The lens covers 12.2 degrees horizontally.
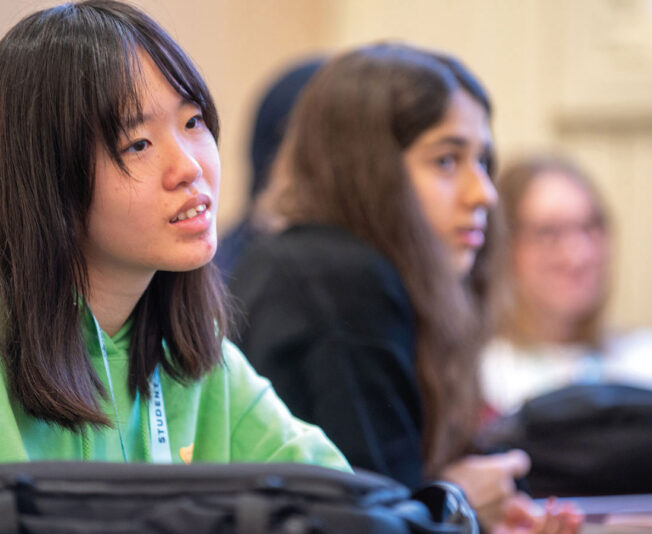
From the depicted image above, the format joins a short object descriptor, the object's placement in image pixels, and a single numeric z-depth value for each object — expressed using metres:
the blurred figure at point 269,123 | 4.39
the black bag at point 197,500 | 2.31
